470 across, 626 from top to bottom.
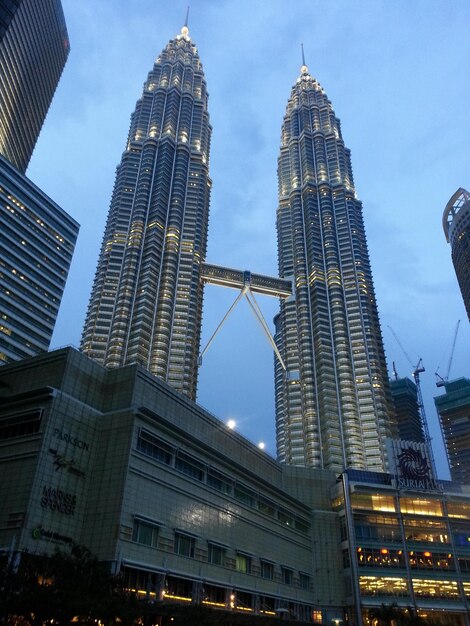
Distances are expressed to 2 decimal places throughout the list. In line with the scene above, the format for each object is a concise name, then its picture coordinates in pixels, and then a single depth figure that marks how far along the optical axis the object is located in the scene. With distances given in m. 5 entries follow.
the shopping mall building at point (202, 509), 59.94
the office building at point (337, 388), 173.25
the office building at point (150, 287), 164.50
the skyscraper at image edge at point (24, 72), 158.88
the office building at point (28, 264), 133.88
